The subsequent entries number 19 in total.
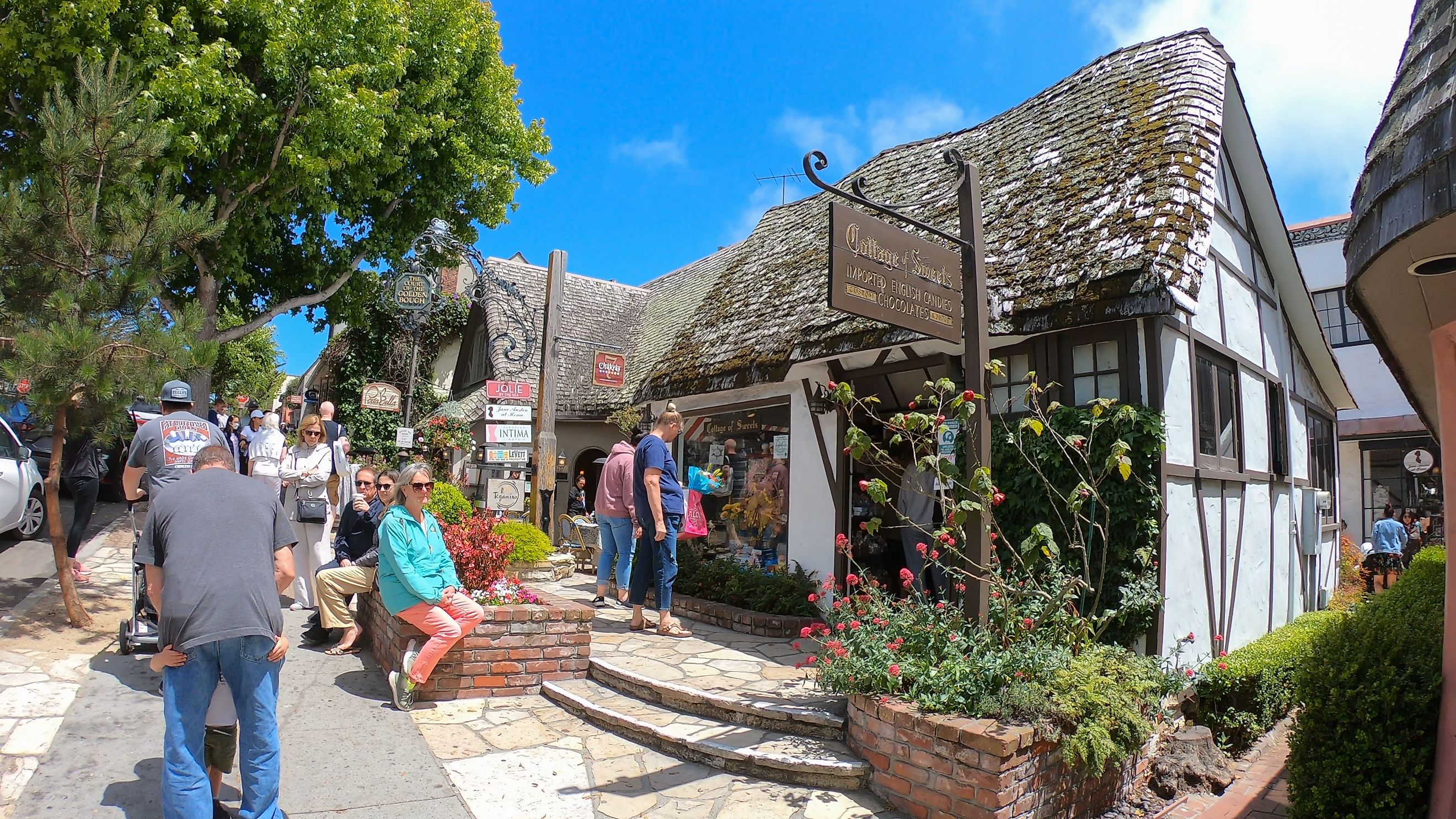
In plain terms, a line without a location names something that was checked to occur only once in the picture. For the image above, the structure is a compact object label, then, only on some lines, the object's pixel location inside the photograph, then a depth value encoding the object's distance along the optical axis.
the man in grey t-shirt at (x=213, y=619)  3.40
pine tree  6.00
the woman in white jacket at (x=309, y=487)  7.35
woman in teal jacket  5.26
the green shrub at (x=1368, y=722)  3.77
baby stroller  5.68
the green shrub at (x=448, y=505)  8.33
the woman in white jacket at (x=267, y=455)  7.57
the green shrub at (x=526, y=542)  8.89
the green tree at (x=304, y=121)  8.12
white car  8.56
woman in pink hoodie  7.86
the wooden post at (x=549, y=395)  10.80
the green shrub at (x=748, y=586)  7.61
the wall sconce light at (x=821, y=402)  7.79
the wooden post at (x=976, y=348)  4.75
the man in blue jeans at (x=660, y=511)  6.68
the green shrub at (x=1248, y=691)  5.98
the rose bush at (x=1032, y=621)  4.32
